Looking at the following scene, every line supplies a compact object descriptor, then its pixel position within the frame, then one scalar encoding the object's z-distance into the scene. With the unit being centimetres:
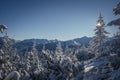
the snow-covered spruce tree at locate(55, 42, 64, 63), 3448
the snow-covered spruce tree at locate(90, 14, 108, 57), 2179
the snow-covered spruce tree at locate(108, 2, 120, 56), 731
